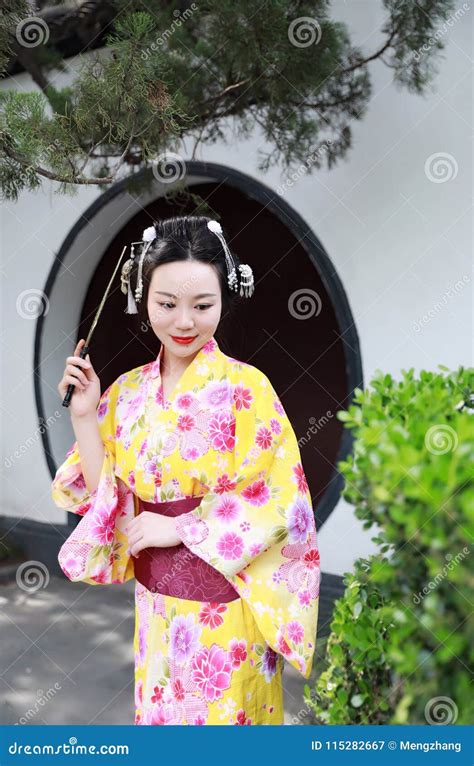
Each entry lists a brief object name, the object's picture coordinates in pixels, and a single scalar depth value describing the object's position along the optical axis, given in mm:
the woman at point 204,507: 1934
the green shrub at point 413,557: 1236
